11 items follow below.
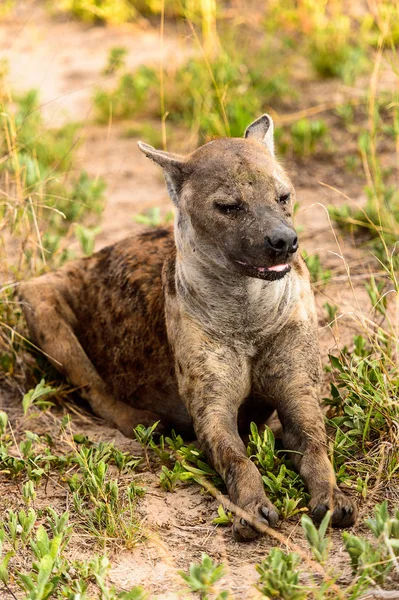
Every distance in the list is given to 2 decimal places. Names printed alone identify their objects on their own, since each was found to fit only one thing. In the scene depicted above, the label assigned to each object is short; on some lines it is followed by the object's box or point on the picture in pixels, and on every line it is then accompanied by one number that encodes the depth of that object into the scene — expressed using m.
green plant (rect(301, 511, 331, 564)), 6.41
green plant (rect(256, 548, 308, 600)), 6.15
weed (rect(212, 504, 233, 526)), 7.28
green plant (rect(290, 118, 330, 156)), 13.89
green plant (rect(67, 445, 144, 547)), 7.29
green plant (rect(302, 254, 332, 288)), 10.51
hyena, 7.45
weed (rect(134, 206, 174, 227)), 11.97
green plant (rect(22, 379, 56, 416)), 9.09
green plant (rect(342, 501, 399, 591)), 6.16
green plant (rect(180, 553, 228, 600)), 6.21
